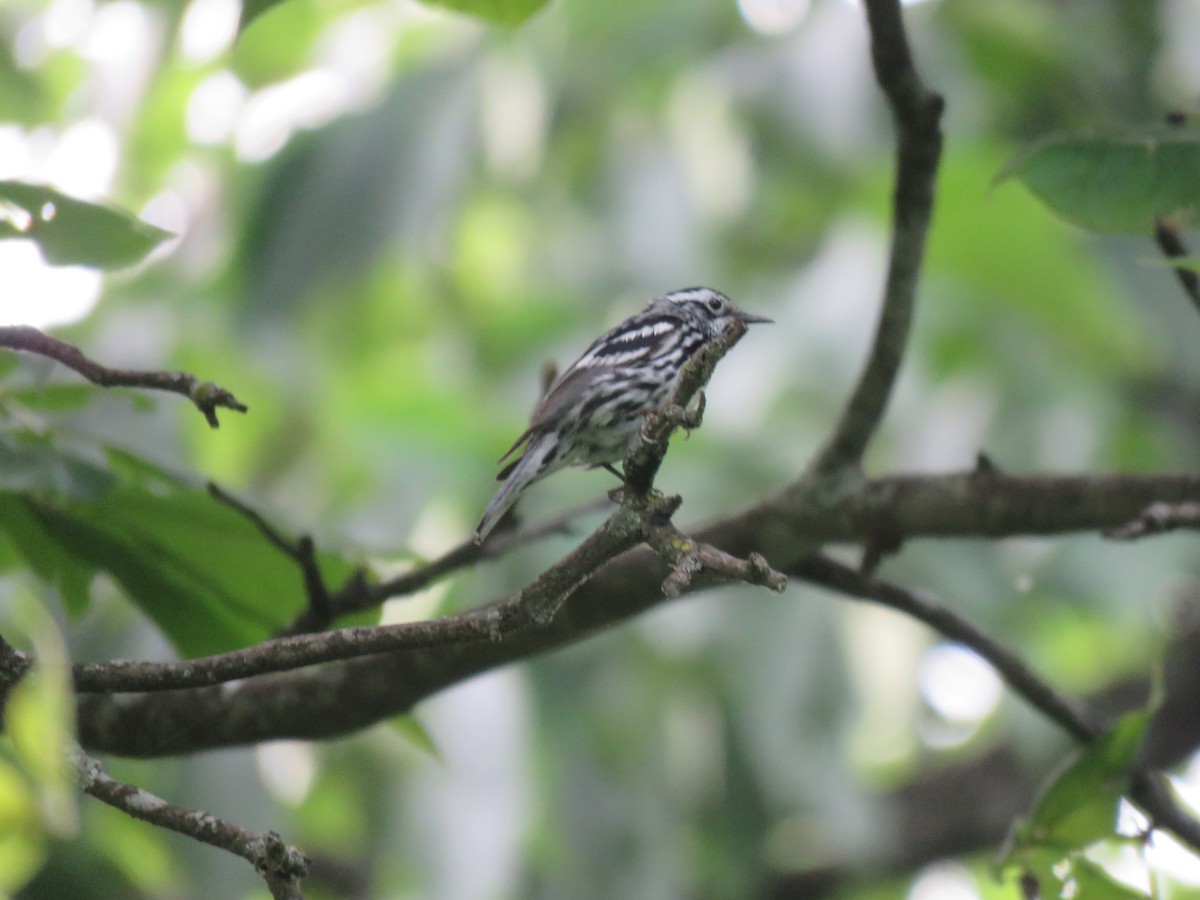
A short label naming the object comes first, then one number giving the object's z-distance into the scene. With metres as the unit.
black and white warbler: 7.05
